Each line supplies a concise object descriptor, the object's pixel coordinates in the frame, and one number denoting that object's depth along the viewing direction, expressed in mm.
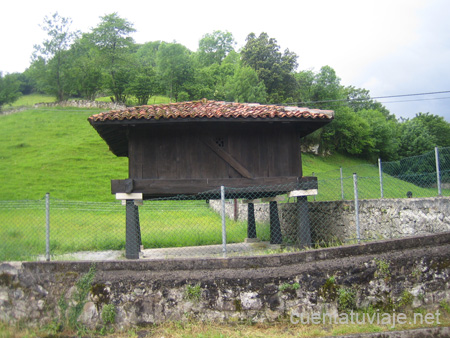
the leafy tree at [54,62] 51906
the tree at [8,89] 50906
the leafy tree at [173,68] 48875
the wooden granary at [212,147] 8266
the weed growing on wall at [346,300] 5387
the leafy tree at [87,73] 52156
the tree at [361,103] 63781
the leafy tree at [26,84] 74912
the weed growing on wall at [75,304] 5418
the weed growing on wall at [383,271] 5512
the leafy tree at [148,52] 76781
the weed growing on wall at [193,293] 5418
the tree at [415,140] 49938
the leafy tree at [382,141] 48719
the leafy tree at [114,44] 50781
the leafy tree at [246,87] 37500
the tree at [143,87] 46875
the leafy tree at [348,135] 45562
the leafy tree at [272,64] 43266
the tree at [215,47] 74312
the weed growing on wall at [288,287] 5402
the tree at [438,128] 56281
